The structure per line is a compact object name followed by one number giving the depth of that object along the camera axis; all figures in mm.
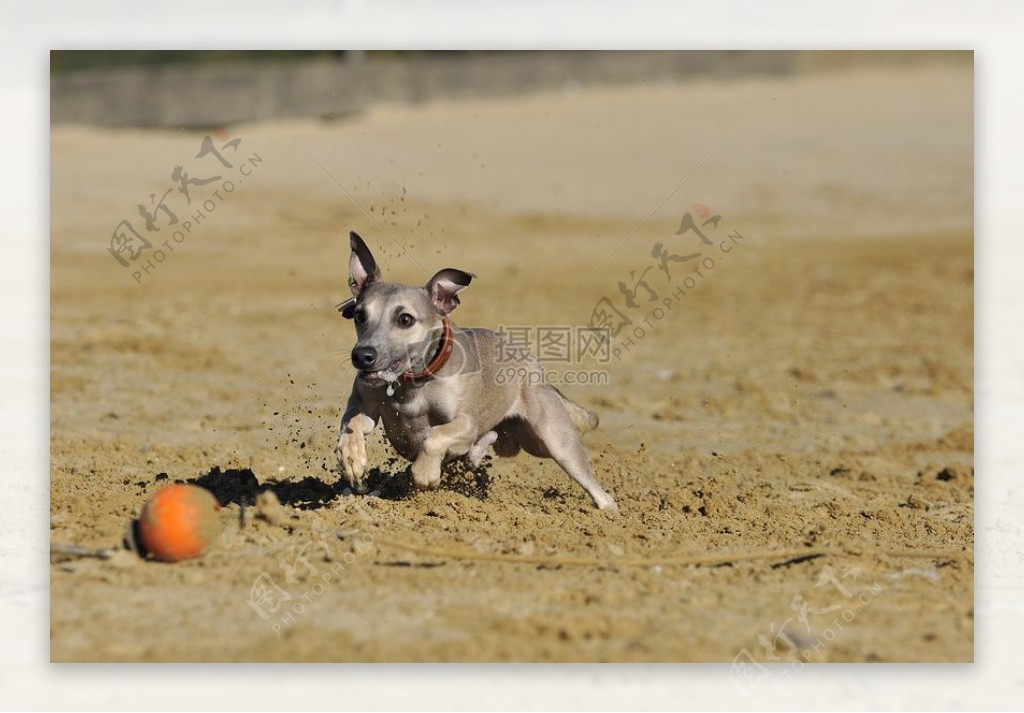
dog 15781
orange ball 14297
